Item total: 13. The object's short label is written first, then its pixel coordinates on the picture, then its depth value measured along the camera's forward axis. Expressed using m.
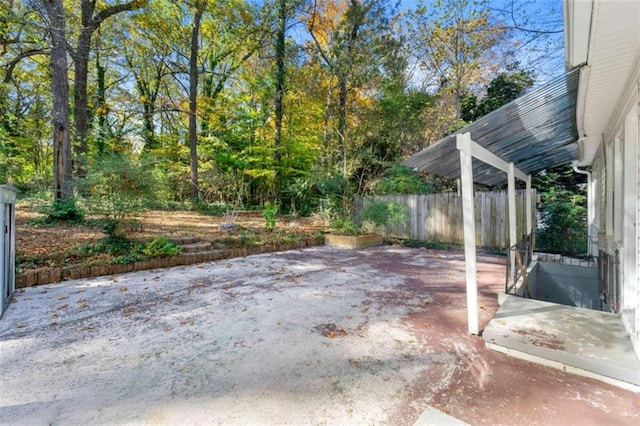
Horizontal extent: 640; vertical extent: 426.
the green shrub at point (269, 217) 8.03
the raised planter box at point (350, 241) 7.81
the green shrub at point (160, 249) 5.28
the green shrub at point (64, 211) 7.01
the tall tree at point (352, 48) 10.89
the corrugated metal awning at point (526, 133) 2.87
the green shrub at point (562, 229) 7.55
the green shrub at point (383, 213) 8.08
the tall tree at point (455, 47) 10.81
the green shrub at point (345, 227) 8.27
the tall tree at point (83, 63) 8.48
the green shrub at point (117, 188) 5.06
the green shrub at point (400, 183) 9.64
